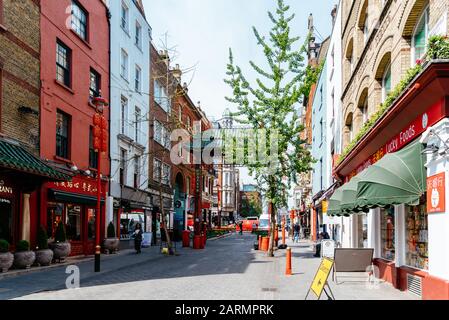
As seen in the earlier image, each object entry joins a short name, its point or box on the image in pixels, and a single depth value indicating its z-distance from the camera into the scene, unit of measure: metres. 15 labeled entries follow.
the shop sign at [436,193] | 8.80
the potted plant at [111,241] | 24.08
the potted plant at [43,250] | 16.91
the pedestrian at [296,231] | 41.03
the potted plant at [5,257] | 14.41
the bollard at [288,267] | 15.55
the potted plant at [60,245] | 18.30
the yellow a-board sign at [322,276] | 8.22
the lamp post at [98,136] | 16.25
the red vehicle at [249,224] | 78.46
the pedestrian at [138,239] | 25.70
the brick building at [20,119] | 16.38
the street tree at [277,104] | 23.47
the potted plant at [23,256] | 15.66
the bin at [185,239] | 32.09
